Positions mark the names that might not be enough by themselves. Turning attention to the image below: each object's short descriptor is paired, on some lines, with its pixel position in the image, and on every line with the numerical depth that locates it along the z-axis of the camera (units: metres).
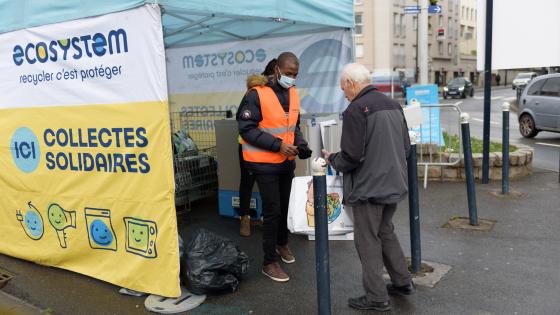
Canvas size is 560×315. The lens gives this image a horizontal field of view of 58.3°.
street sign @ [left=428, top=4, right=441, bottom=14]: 13.32
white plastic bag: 4.04
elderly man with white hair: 3.31
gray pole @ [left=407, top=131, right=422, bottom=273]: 4.09
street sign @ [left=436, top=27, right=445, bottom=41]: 50.82
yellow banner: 3.74
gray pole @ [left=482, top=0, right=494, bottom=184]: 6.69
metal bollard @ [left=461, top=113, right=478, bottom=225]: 4.96
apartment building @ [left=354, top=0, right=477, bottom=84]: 46.59
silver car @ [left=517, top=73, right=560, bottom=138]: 11.83
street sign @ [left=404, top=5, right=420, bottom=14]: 12.79
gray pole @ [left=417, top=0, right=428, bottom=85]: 12.59
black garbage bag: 3.91
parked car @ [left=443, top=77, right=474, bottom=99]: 33.99
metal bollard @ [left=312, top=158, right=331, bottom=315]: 3.10
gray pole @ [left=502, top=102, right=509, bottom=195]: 6.36
